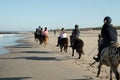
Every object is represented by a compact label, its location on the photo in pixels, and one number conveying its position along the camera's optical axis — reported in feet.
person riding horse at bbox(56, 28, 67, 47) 74.69
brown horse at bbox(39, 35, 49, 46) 102.83
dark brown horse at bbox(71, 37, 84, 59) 60.70
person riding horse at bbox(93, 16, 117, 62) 36.09
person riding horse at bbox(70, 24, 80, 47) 64.70
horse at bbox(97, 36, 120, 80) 32.18
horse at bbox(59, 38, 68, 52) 72.49
